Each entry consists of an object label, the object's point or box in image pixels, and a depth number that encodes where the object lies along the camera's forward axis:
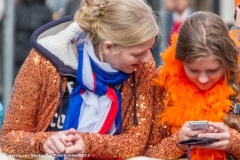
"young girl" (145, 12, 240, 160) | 6.72
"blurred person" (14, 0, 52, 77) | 12.63
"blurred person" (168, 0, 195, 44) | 12.56
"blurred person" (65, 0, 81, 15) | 13.24
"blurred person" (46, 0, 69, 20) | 14.20
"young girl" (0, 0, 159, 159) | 6.72
